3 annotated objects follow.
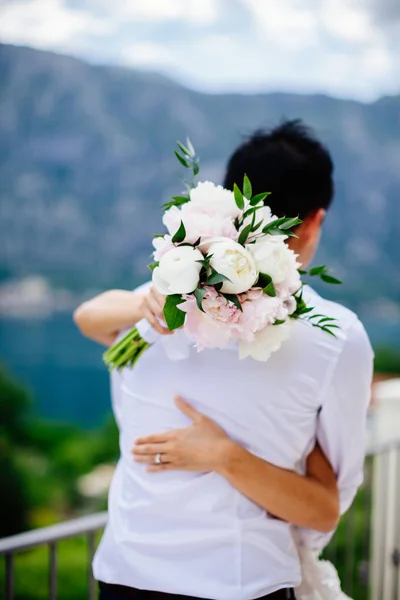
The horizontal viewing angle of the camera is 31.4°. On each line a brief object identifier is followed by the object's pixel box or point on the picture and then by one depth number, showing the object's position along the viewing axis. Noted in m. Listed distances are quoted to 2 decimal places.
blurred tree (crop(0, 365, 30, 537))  10.16
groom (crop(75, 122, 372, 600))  1.00
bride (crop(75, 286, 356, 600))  0.99
